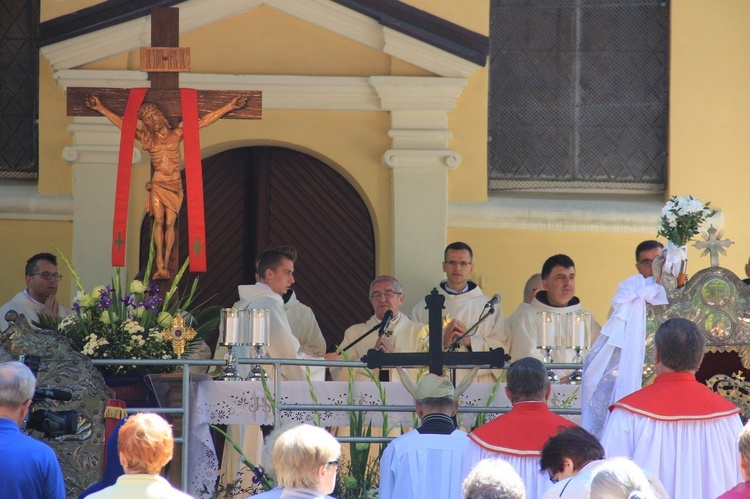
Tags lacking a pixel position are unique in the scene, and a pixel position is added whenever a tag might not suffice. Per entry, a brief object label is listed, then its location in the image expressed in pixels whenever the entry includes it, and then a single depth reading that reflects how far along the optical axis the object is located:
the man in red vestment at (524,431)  13.50
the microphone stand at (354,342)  18.55
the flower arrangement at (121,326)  17.05
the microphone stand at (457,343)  16.95
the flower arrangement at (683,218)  15.37
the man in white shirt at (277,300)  19.23
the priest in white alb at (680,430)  13.59
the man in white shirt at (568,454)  11.46
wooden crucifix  19.44
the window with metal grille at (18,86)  24.11
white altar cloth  17.02
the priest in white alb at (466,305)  20.42
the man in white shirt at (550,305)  20.42
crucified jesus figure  19.44
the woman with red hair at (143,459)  10.54
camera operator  11.50
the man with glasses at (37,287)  20.86
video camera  13.19
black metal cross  15.75
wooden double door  24.06
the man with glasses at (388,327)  19.67
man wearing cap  13.41
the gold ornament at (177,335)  17.33
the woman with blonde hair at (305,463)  10.08
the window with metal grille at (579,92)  24.42
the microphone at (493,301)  16.81
